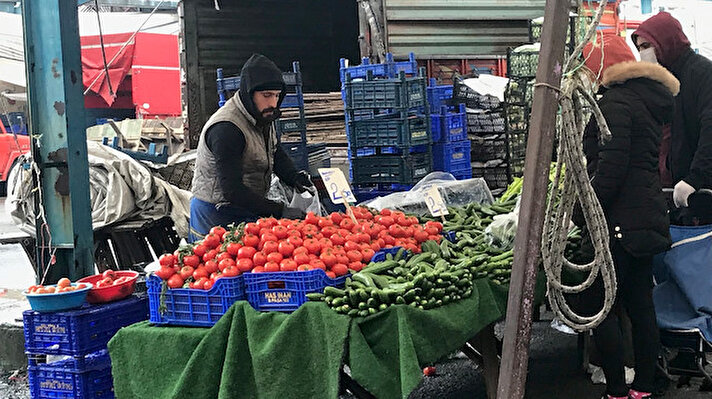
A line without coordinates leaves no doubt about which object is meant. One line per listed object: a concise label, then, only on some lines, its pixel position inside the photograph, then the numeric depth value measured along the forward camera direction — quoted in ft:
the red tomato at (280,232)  14.26
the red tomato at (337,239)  14.60
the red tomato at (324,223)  15.39
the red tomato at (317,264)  13.20
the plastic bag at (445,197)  21.54
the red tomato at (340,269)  13.48
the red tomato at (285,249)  13.60
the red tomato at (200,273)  13.69
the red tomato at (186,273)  13.76
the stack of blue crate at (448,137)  31.83
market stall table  11.96
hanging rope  10.87
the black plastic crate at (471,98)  36.19
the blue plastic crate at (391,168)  29.27
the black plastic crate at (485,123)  35.70
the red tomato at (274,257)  13.41
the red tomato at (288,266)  13.12
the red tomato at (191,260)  14.14
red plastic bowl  15.84
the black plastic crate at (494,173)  35.91
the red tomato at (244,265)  13.43
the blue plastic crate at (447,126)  31.81
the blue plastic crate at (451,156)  31.81
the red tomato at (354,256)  14.15
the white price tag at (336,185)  16.42
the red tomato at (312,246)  13.79
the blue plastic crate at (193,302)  13.16
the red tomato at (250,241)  14.05
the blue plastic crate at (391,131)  29.22
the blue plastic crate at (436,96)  32.53
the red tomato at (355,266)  13.92
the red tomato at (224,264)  13.50
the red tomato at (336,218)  16.00
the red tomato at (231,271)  13.21
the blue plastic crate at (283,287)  12.84
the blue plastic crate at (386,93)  28.99
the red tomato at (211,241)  14.53
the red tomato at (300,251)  13.50
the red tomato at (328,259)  13.48
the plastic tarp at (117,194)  27.37
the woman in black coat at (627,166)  14.96
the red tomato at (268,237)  13.99
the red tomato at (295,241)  13.88
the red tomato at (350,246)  14.43
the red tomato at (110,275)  16.71
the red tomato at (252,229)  14.43
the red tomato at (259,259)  13.48
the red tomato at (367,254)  14.42
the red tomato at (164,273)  13.74
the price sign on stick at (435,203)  18.83
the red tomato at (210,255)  14.12
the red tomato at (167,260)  13.97
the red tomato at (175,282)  13.62
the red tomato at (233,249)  13.94
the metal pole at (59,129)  19.90
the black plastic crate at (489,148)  35.76
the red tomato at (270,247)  13.69
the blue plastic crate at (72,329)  14.97
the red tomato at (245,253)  13.69
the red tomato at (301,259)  13.28
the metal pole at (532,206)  10.42
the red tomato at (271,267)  13.21
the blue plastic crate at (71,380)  15.19
